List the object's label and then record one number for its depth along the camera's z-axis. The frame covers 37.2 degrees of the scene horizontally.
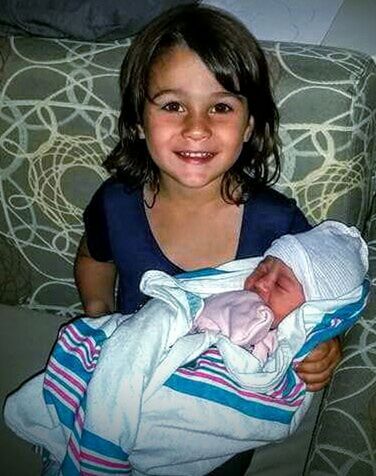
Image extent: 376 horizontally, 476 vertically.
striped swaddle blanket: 0.85
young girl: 0.90
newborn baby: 0.91
